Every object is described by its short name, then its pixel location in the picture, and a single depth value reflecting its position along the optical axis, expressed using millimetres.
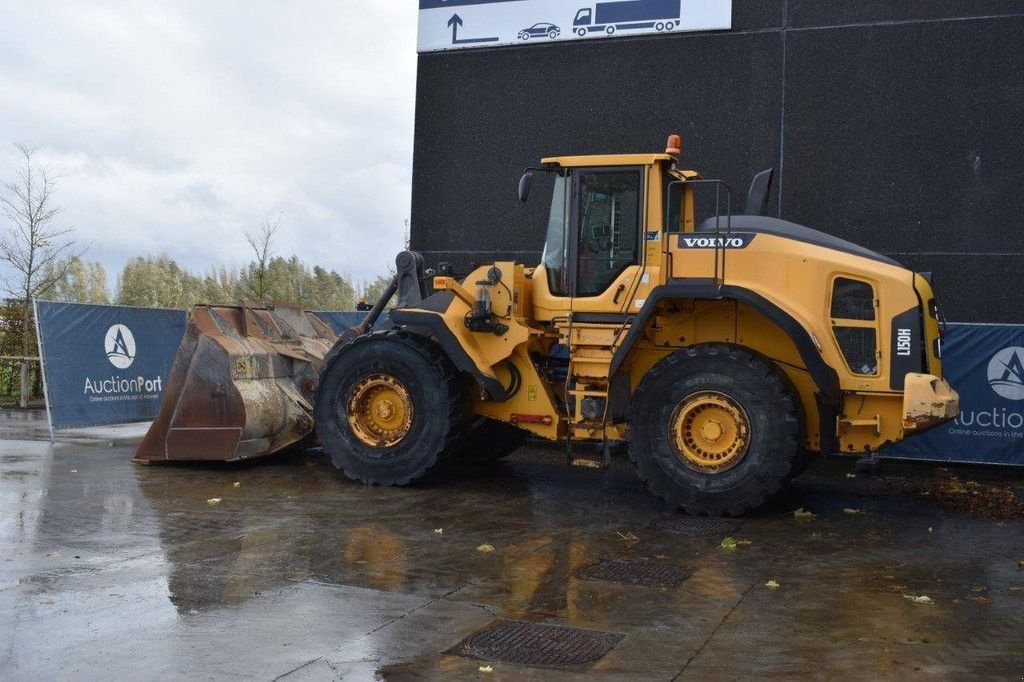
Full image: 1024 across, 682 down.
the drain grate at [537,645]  5297
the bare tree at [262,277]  24084
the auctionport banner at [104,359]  13883
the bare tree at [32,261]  21141
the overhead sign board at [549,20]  15195
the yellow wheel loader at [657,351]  8977
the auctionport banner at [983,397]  12320
